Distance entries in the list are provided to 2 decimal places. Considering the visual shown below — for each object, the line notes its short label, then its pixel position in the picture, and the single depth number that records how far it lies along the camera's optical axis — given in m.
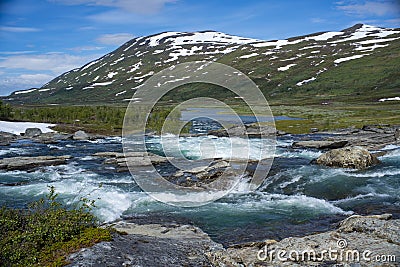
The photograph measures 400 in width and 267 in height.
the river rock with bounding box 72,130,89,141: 51.69
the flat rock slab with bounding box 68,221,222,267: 8.73
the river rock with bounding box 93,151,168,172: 30.61
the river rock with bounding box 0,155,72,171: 29.57
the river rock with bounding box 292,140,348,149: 37.62
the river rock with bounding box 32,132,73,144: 48.16
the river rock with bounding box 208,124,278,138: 53.28
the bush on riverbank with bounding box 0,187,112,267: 8.53
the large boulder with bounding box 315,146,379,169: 26.28
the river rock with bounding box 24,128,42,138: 53.68
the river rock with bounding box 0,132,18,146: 45.43
